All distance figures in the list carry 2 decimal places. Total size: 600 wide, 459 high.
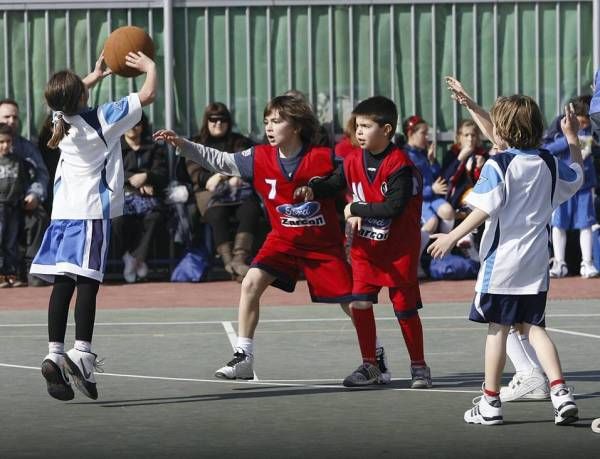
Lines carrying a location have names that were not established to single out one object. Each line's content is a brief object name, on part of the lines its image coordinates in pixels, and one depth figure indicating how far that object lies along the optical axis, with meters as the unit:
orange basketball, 9.88
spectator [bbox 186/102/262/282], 15.93
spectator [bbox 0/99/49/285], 15.90
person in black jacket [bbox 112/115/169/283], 16.09
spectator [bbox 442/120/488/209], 16.14
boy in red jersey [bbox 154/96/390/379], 9.52
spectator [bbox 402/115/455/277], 15.89
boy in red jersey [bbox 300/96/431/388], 9.20
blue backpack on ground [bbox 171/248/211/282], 16.31
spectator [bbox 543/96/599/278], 16.00
